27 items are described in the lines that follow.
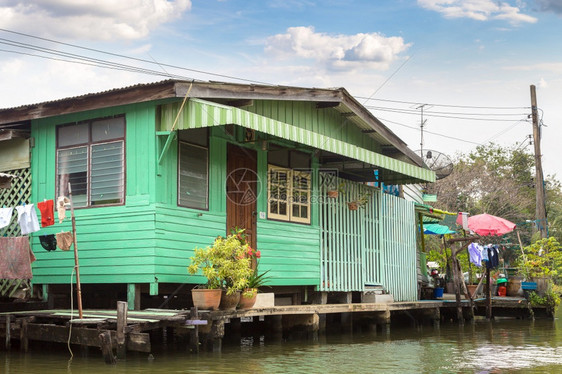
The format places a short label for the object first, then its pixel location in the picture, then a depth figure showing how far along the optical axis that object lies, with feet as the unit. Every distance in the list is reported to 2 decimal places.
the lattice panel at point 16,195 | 45.55
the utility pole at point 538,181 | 84.69
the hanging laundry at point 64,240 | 37.88
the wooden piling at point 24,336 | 37.58
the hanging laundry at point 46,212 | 40.34
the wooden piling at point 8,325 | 38.01
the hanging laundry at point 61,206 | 37.99
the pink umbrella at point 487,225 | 63.21
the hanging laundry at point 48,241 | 41.47
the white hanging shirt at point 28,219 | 39.93
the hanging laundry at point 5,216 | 40.22
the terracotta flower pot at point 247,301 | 39.74
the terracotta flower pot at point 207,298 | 37.96
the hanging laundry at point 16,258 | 39.73
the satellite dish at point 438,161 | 81.46
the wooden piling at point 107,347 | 32.55
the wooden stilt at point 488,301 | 65.31
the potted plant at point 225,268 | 38.22
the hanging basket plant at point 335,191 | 53.11
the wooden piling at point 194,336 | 35.64
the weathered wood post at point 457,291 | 62.90
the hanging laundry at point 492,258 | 63.87
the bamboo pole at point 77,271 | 35.58
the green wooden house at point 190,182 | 40.01
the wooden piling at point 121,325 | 32.40
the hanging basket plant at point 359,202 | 55.21
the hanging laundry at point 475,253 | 73.14
